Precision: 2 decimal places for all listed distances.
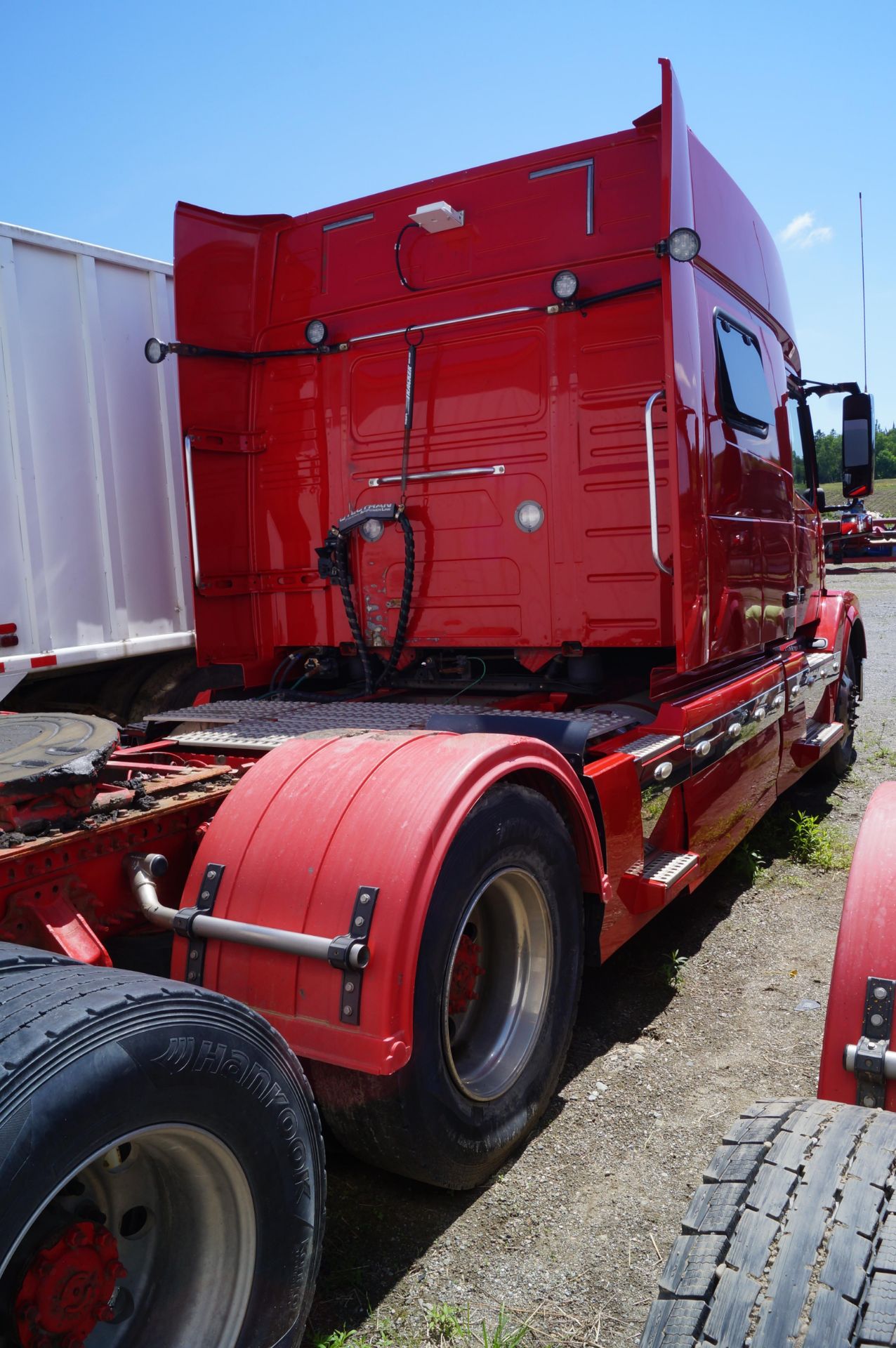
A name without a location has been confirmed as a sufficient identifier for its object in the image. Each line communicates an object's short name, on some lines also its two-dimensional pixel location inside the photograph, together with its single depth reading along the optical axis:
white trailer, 4.33
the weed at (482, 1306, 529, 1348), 2.10
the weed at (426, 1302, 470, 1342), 2.18
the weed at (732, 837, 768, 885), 5.14
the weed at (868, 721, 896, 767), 7.73
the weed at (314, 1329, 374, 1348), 2.13
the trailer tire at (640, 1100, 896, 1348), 1.29
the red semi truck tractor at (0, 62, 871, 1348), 1.77
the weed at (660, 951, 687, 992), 3.92
